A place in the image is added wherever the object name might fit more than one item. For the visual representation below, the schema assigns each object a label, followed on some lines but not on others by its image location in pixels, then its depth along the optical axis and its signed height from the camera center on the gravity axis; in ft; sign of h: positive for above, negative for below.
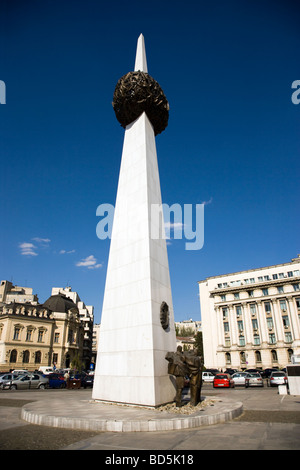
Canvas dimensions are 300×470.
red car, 88.33 -7.50
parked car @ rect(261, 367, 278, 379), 136.88 -7.92
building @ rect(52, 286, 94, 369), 230.68 +28.46
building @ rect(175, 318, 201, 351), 281.15 +27.19
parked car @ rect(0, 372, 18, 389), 78.02 -5.47
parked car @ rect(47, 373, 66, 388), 88.74 -7.21
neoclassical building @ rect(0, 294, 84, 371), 154.71 +11.97
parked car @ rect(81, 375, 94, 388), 94.59 -7.81
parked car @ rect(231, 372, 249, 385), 93.91 -6.82
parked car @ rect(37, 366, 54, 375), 135.12 -5.93
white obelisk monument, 36.17 +7.51
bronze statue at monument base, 34.01 -1.60
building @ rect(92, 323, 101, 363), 381.64 +27.04
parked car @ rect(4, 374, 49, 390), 79.17 -6.69
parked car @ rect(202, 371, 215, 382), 113.80 -7.57
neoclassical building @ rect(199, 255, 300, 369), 168.55 +21.50
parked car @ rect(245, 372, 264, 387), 90.19 -7.47
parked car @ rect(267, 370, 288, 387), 85.30 -6.47
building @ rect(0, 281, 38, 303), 227.81 +45.32
